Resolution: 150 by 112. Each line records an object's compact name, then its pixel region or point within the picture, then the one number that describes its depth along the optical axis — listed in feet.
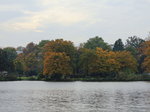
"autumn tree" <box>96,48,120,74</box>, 406.21
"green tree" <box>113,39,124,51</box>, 536.83
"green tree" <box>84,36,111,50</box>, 497.87
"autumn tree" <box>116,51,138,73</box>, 418.51
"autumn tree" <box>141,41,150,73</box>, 400.43
